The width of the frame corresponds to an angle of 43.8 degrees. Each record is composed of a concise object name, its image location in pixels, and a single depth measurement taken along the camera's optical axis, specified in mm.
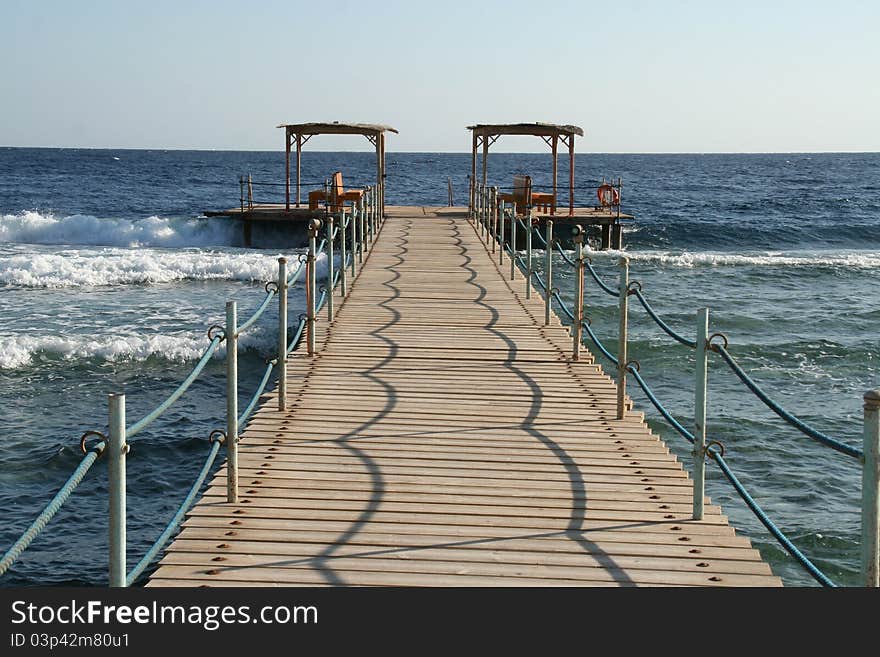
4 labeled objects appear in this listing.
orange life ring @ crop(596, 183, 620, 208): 29867
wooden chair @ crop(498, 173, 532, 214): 27012
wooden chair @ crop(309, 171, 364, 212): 27075
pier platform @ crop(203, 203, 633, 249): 28594
